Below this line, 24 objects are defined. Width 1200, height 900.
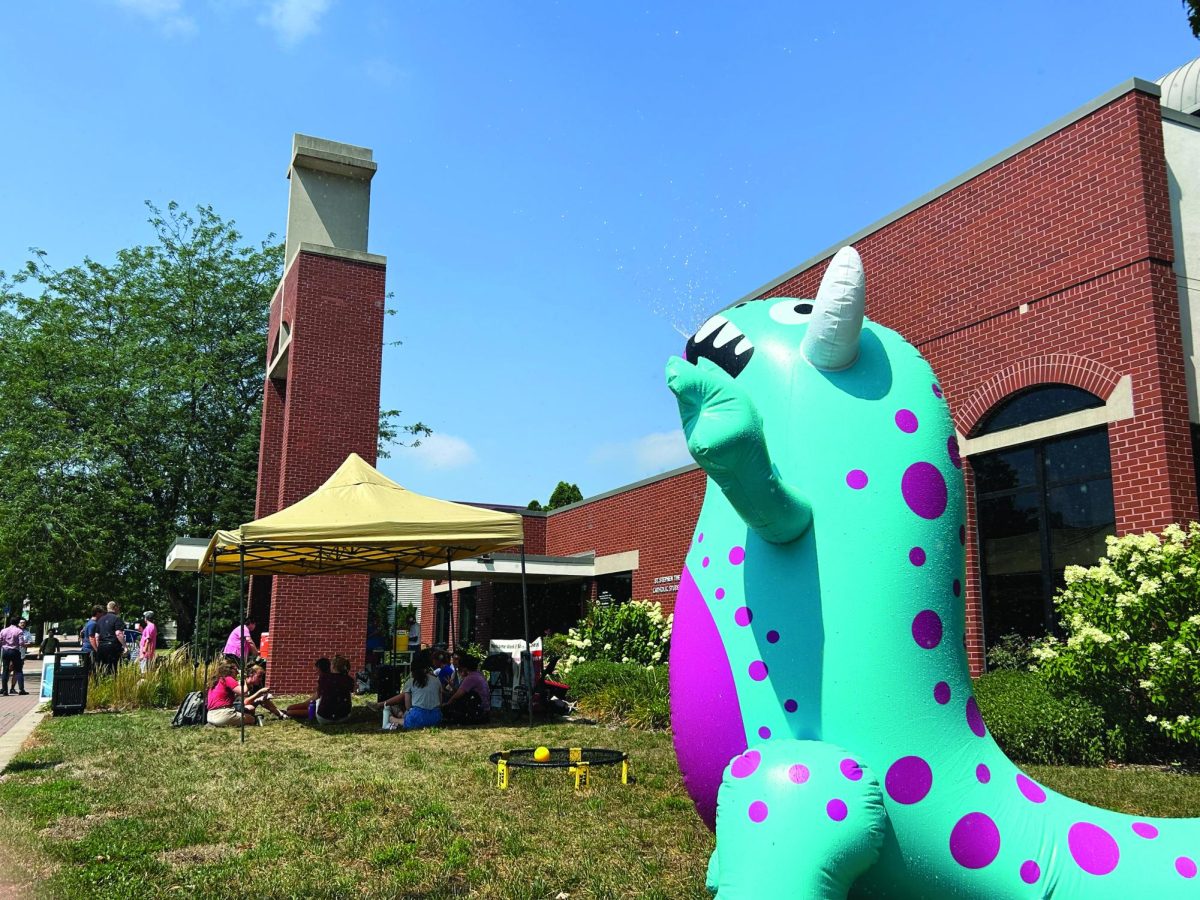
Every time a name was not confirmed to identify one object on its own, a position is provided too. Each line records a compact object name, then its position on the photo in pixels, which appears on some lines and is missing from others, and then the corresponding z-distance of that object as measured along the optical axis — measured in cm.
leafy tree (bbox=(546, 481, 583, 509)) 4738
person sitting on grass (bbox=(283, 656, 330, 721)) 1398
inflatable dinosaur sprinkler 310
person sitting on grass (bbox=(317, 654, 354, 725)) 1327
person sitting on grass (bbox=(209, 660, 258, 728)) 1322
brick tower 1861
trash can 1497
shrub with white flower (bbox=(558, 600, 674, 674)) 1758
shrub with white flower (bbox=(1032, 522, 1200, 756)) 820
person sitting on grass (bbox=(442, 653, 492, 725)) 1315
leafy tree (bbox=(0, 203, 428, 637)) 2820
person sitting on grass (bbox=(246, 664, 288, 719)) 1418
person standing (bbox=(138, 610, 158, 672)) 1974
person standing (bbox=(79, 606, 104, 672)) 1781
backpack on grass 1330
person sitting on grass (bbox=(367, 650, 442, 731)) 1271
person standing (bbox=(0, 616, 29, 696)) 2148
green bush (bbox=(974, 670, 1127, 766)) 878
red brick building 1029
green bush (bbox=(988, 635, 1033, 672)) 1142
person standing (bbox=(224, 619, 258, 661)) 1666
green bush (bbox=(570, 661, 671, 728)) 1258
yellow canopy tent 1238
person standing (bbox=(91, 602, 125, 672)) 1820
